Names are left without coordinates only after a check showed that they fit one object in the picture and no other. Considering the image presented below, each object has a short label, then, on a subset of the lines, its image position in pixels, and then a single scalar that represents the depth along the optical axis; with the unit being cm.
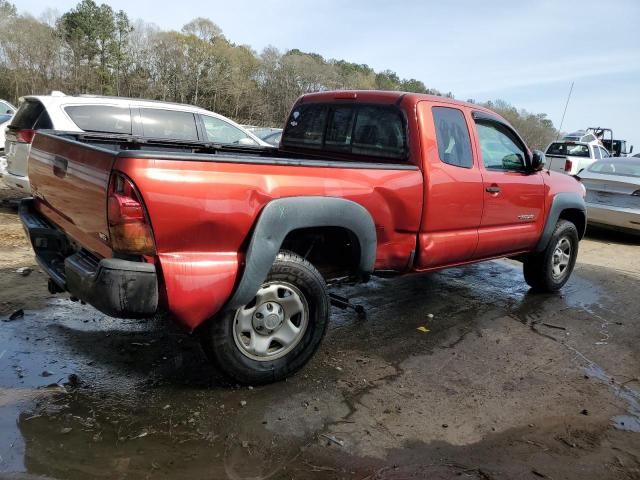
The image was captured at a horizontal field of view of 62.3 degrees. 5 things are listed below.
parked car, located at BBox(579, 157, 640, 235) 891
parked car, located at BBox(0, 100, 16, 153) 986
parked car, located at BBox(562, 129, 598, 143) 2475
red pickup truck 276
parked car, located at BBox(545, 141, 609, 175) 1549
